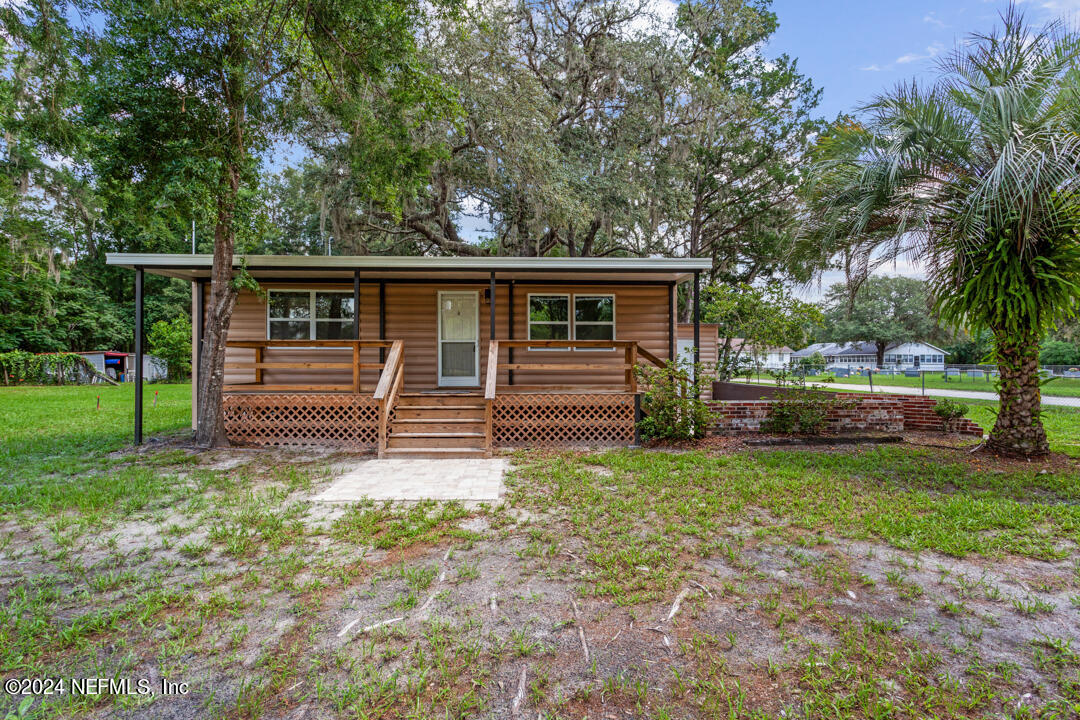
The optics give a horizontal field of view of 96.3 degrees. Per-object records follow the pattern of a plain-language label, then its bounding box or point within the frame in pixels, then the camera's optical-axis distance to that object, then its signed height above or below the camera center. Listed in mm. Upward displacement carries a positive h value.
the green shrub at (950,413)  7402 -804
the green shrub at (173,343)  22859 +738
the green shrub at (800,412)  7098 -767
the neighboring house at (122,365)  22625 -326
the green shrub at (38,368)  18984 -386
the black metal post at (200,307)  8594 +927
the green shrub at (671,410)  6922 -727
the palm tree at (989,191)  4910 +1834
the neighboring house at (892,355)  51500 +568
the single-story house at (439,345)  7223 +237
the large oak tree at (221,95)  5688 +3527
